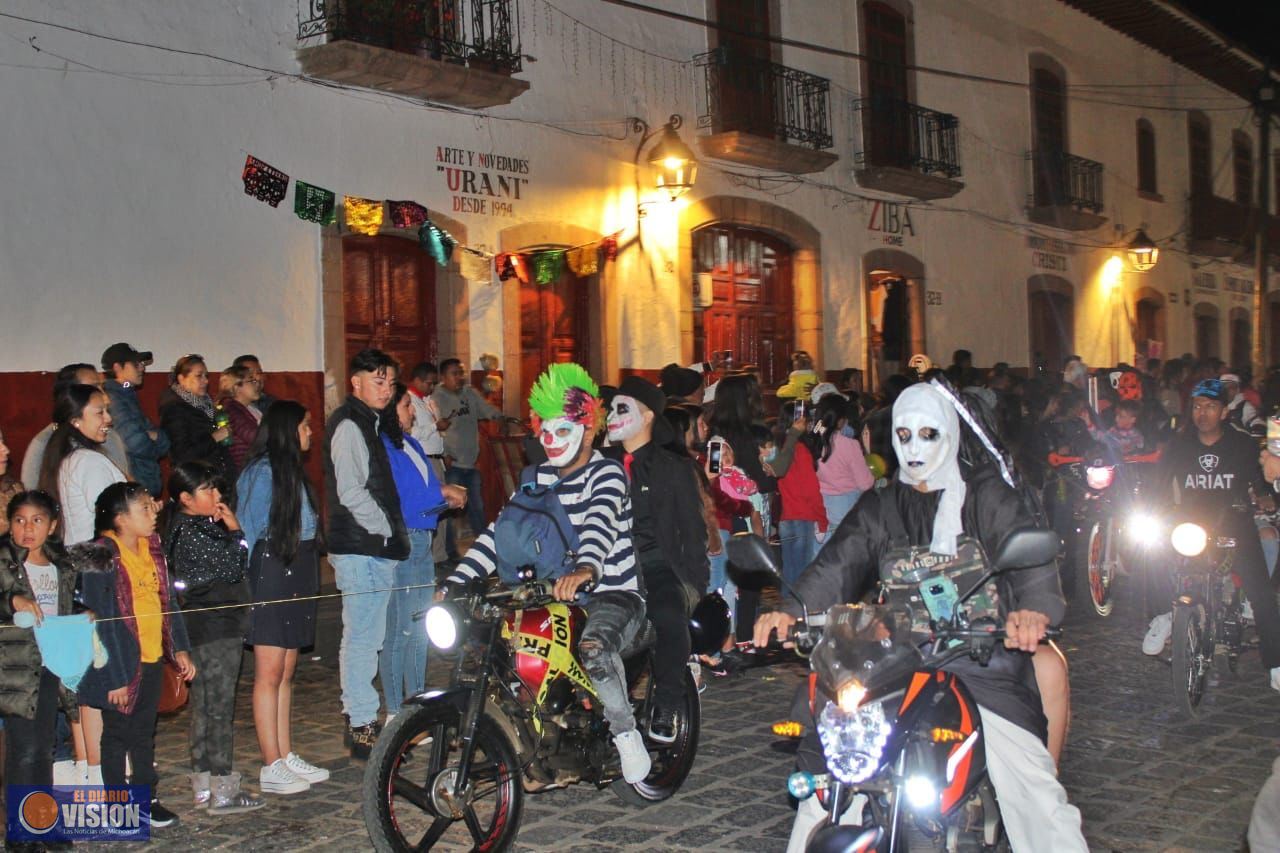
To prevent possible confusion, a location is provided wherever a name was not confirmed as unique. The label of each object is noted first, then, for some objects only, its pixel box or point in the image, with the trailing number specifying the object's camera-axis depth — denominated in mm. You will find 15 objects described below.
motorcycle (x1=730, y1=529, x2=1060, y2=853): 3617
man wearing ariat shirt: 8039
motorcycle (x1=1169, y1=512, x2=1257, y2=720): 7539
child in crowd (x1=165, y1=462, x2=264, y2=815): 6082
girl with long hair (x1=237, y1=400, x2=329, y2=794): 6340
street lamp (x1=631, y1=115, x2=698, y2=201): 16188
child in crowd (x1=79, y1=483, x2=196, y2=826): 5684
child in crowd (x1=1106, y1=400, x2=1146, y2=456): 11445
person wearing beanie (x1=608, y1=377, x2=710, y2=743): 6133
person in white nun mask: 4047
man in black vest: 6805
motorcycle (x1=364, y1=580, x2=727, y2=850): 4965
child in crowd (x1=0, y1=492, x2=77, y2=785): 5355
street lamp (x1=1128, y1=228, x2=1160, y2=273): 27172
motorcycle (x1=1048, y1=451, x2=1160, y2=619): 10828
